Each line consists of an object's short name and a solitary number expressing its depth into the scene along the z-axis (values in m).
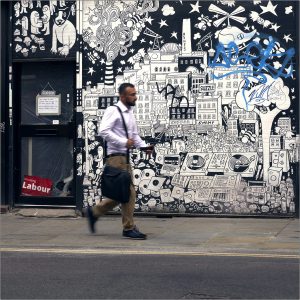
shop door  11.77
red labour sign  11.91
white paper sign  11.77
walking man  8.89
